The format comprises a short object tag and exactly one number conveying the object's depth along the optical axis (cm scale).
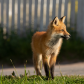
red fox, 796
